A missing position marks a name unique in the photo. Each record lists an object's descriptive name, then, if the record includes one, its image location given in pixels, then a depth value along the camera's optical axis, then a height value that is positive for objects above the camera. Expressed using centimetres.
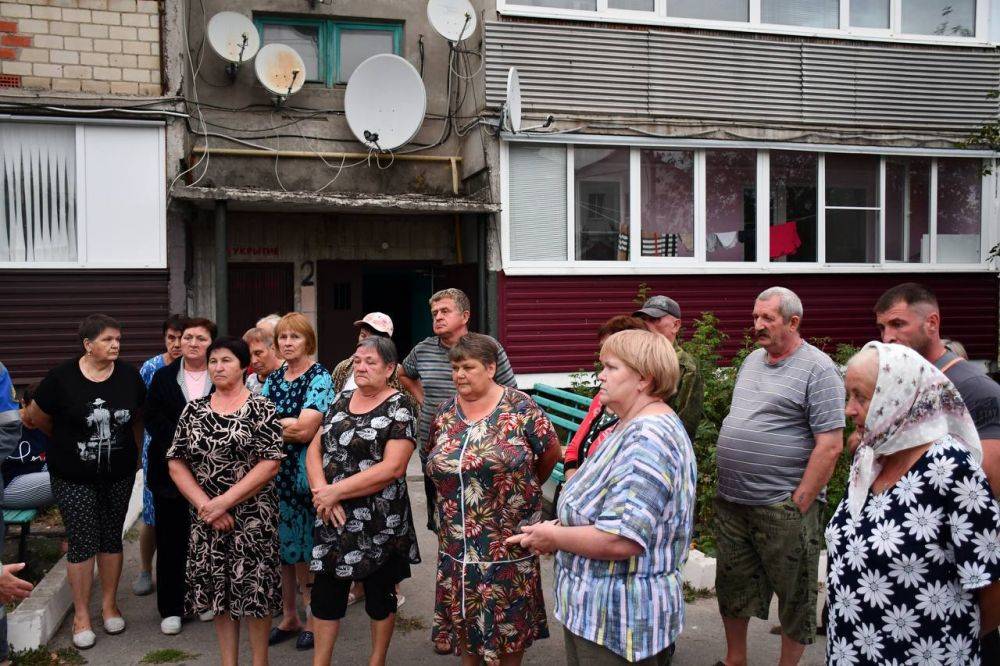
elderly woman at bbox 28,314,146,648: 462 -86
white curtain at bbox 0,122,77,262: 900 +120
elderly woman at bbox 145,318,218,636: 471 -94
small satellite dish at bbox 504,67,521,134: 945 +230
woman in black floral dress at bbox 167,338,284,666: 397 -101
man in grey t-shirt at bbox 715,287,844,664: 376 -80
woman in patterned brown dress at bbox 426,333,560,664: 356 -100
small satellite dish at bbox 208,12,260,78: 990 +320
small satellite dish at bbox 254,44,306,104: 1013 +287
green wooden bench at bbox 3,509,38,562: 531 -142
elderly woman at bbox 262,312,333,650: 469 -93
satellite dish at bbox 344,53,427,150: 1012 +250
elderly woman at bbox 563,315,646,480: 366 -62
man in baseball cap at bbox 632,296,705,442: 409 -48
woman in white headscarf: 238 -69
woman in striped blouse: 271 -76
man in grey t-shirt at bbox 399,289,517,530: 472 -39
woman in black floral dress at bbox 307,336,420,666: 386 -96
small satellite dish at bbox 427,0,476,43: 1005 +344
